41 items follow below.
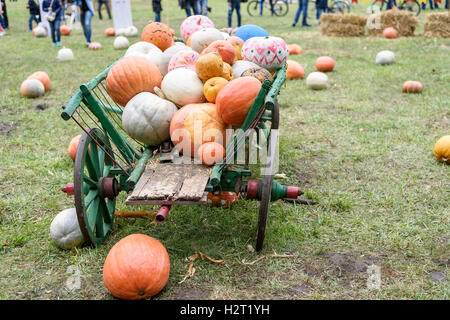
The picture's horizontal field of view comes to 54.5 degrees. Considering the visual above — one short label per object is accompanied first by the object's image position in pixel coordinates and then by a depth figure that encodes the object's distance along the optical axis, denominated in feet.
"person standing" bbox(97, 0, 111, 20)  68.85
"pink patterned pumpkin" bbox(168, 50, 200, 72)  12.17
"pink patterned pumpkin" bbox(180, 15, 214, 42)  16.19
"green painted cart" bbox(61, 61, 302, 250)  9.55
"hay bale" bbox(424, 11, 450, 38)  39.99
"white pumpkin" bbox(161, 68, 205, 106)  11.28
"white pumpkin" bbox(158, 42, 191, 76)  13.05
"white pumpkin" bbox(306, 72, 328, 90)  25.20
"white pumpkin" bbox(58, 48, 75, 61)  34.12
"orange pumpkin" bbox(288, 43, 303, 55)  35.64
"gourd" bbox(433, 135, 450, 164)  15.38
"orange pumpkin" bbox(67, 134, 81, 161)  15.85
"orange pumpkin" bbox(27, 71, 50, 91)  25.22
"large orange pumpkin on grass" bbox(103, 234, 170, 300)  8.68
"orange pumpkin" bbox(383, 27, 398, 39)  41.29
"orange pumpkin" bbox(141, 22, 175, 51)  15.12
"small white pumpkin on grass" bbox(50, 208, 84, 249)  10.69
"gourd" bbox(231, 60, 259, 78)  12.39
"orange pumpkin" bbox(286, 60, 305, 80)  27.45
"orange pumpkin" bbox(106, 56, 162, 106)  11.37
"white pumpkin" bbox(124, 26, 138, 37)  46.16
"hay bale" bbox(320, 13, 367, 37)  43.21
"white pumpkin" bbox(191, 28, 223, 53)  13.60
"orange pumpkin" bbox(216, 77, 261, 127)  10.37
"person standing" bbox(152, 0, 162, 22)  44.14
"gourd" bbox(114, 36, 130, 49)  38.52
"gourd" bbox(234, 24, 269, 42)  15.64
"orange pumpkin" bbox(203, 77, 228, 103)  11.00
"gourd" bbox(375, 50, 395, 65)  30.73
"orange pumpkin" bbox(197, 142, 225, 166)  10.36
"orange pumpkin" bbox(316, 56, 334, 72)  29.14
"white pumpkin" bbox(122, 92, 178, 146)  10.96
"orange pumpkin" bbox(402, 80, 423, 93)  24.02
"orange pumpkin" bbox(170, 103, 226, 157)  10.55
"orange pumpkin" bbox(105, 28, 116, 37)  47.91
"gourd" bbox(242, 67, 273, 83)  11.86
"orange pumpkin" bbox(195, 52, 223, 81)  11.10
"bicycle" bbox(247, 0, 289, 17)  69.22
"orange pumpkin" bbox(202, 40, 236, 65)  12.18
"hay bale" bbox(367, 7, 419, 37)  41.91
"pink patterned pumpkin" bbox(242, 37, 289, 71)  13.04
